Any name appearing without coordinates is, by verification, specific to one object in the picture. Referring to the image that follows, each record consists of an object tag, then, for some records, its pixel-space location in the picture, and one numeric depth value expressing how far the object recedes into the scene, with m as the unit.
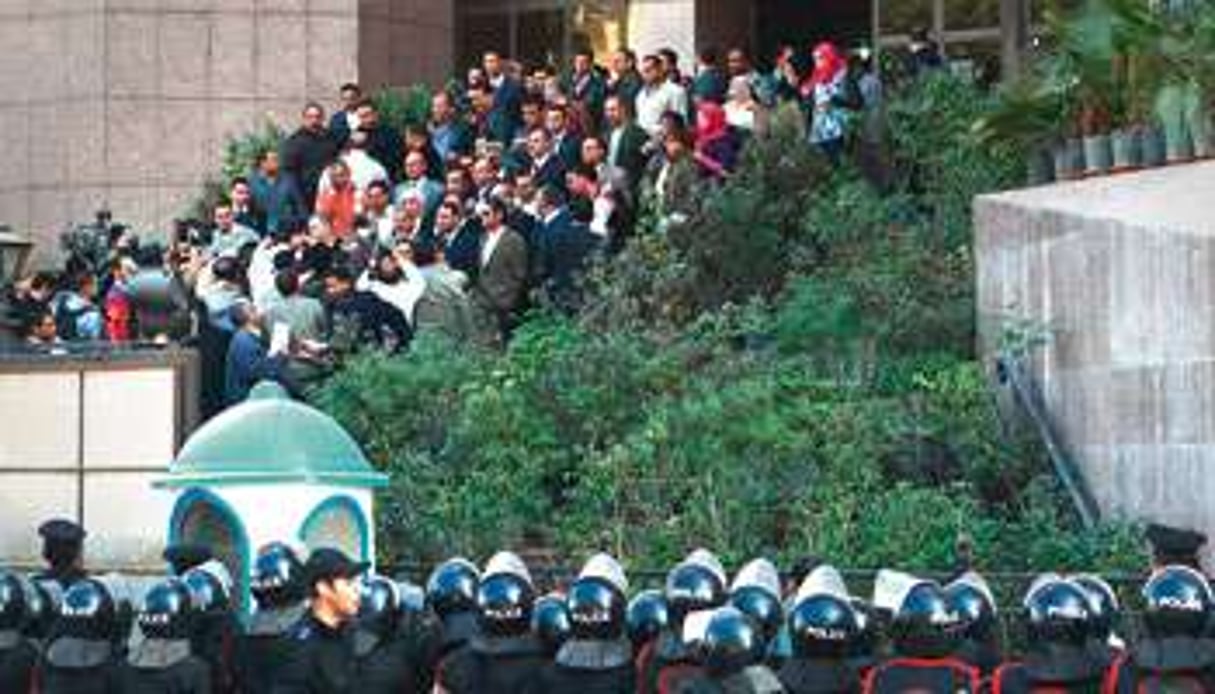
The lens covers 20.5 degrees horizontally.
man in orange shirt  27.22
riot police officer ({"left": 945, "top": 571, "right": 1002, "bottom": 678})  13.93
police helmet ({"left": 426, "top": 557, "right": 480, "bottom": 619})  15.62
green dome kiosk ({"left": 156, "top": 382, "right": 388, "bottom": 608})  17.59
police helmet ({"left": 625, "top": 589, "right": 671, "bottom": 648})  14.70
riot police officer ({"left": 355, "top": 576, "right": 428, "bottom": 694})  14.89
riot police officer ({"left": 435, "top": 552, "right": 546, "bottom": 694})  14.41
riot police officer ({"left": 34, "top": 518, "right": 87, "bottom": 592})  16.83
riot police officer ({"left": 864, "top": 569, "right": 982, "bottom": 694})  13.55
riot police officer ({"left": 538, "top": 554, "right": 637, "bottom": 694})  14.20
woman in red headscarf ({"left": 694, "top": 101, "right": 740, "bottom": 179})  25.72
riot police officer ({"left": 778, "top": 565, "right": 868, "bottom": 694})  13.47
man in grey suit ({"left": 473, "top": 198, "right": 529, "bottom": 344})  24.81
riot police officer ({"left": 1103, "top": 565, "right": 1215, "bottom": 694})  13.40
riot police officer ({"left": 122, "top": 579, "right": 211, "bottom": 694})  14.54
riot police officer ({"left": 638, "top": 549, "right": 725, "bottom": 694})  14.24
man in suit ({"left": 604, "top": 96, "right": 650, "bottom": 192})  25.91
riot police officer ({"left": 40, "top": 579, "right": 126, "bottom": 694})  14.66
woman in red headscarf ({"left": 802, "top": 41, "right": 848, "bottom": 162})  26.14
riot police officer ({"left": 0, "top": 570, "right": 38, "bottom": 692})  15.42
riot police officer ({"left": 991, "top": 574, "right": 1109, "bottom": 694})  13.59
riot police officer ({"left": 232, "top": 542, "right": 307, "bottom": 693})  15.08
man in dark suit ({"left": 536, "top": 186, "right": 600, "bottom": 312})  24.72
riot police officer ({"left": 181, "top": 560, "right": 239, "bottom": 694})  15.33
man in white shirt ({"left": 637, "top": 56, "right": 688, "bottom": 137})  26.97
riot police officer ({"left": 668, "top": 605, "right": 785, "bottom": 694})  12.88
